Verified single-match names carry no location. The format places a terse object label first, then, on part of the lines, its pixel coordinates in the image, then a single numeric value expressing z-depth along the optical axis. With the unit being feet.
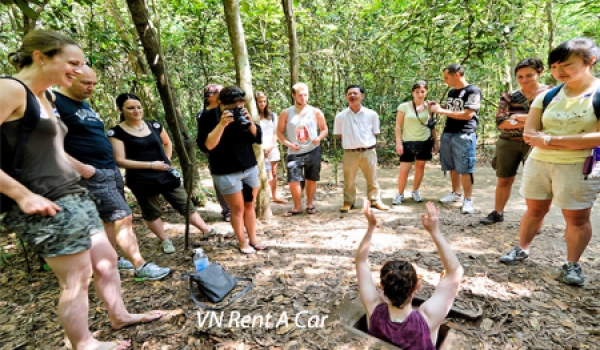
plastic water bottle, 9.39
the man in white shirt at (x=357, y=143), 15.80
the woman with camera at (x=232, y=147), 9.82
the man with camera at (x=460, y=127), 14.16
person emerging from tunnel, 6.04
